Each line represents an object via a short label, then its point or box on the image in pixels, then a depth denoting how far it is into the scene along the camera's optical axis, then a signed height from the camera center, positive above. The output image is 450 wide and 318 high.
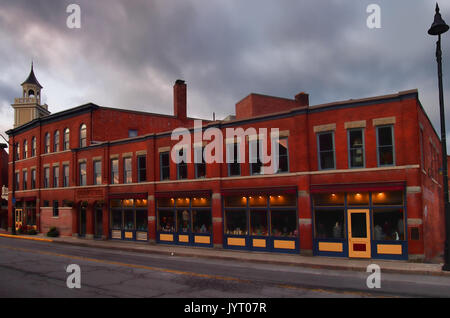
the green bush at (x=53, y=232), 33.06 -4.03
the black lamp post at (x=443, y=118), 14.59 +2.63
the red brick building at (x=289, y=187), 17.34 -0.19
